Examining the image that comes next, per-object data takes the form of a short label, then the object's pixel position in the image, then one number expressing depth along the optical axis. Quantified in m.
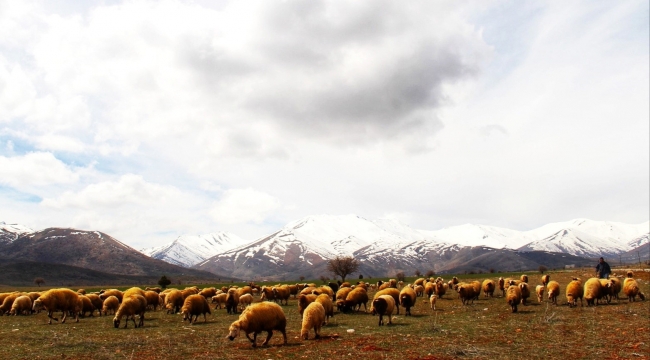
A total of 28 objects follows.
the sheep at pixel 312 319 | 20.03
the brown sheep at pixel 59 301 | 28.51
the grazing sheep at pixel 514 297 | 29.42
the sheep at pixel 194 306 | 28.10
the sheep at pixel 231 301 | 35.41
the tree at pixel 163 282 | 92.06
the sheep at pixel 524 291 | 34.39
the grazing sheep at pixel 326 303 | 25.53
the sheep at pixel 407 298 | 29.38
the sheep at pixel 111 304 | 31.09
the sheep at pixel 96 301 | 34.50
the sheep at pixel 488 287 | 40.91
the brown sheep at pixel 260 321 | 18.30
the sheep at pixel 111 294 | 39.06
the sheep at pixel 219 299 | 40.54
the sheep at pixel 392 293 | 31.23
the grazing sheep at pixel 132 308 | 25.80
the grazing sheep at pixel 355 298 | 32.00
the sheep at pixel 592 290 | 31.92
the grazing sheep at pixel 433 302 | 32.78
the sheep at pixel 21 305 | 35.16
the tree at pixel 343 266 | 110.62
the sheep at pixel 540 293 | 35.72
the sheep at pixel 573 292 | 31.88
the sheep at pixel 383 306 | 24.95
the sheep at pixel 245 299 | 38.50
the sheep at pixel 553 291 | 33.81
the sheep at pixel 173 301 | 34.50
